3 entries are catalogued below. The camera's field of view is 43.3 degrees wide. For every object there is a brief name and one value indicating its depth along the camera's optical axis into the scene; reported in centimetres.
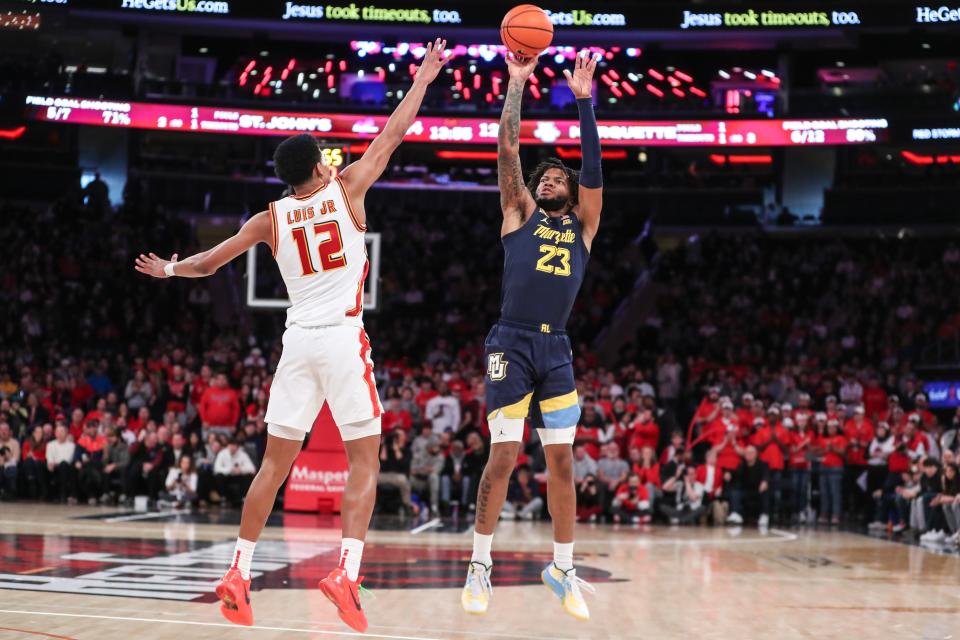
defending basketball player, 648
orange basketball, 715
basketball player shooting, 719
